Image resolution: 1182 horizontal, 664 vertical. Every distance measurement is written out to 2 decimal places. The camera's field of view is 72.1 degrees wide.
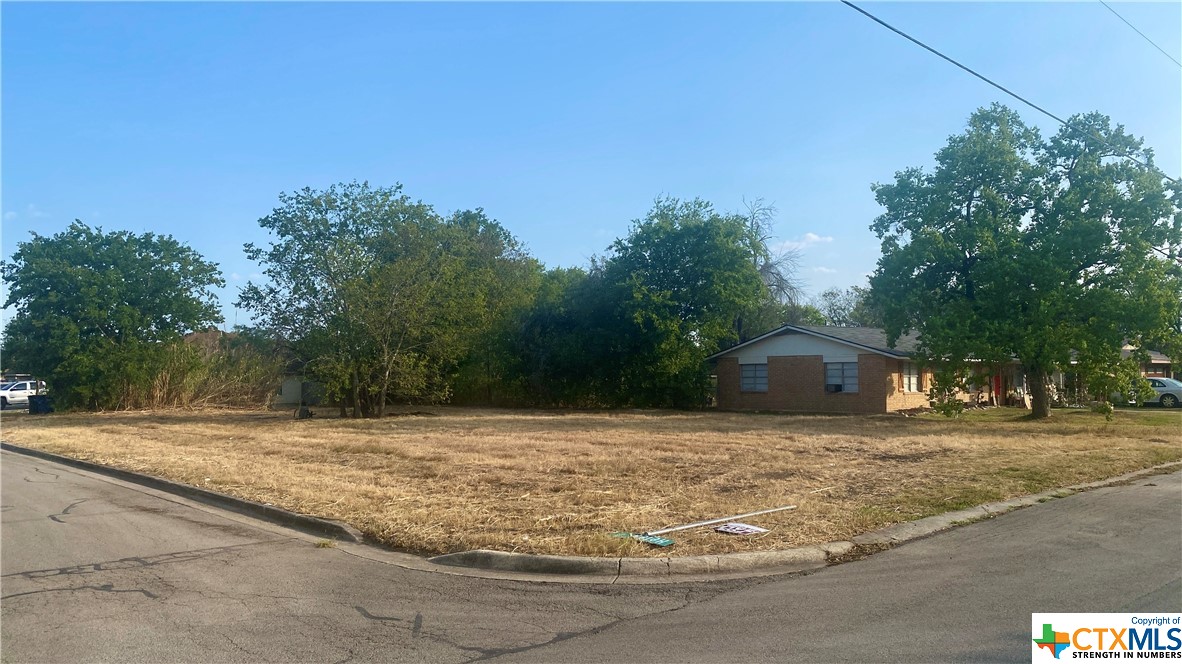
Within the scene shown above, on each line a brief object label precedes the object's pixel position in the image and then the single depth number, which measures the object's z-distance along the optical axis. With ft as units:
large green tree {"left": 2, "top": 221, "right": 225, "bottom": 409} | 119.44
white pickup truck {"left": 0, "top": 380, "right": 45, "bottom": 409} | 153.14
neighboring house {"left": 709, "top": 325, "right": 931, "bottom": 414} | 105.91
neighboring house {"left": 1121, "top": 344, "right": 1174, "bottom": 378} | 161.99
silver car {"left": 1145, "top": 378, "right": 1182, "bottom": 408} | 117.59
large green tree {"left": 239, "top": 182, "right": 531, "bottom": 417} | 96.02
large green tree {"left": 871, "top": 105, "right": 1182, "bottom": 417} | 78.48
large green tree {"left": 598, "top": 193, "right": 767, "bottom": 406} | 116.88
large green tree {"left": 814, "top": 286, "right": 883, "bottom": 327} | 240.53
